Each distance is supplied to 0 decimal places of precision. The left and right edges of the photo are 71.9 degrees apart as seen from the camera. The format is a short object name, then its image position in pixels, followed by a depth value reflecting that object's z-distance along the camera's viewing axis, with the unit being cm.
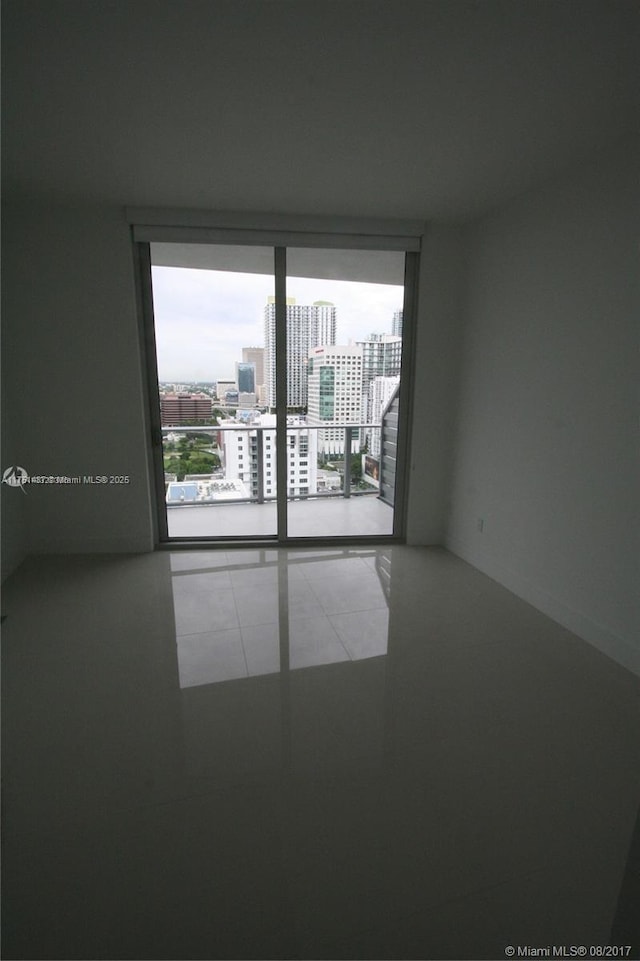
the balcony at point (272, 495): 438
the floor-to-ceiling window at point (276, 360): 356
